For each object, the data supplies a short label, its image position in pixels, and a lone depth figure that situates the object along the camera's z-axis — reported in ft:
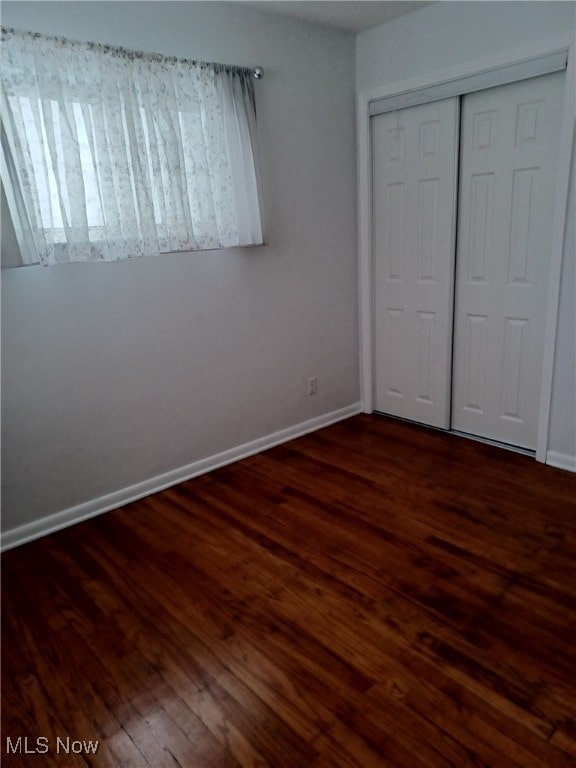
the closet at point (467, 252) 9.02
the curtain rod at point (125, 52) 6.79
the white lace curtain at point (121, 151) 6.98
